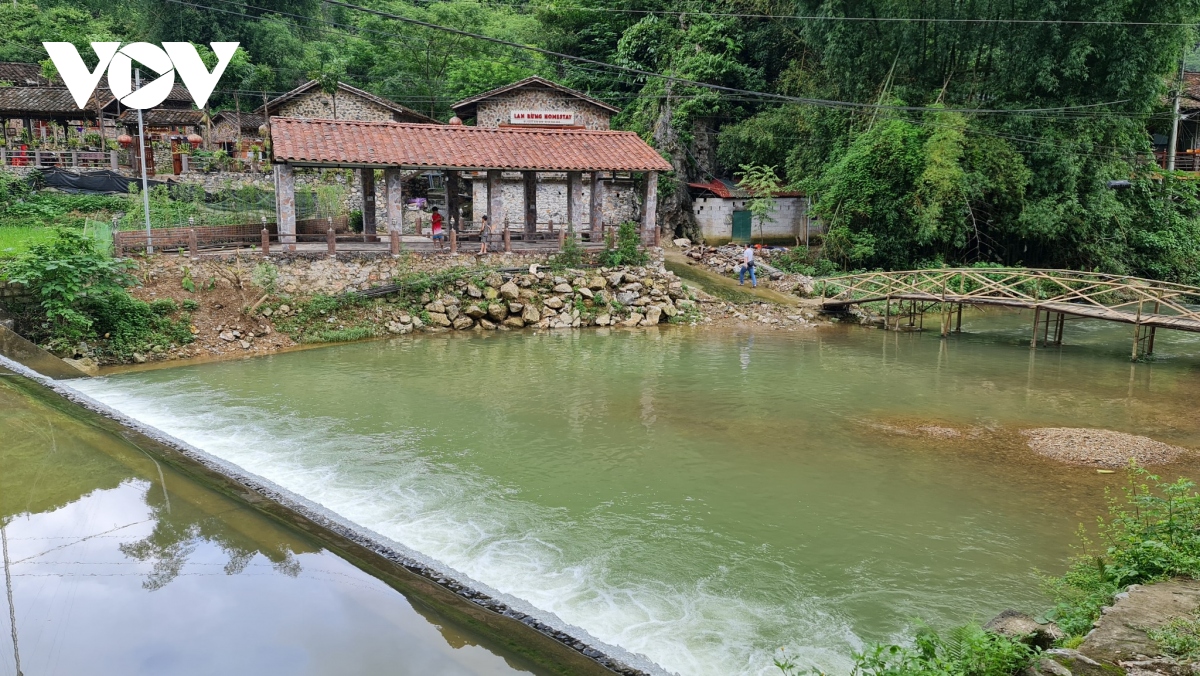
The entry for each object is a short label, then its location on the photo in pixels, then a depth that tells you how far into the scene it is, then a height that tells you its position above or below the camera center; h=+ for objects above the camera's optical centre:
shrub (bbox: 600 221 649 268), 23.97 -1.43
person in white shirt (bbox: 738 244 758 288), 25.98 -2.03
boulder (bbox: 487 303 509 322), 21.91 -3.00
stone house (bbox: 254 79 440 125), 30.89 +3.62
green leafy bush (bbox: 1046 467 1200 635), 6.32 -2.94
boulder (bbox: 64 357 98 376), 16.23 -3.45
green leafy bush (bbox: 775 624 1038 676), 5.17 -2.95
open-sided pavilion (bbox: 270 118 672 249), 21.22 +1.25
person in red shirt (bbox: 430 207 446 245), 23.03 -0.81
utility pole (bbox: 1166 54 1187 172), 29.09 +3.23
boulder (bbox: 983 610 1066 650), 5.76 -3.12
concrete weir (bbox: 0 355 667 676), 6.76 -3.72
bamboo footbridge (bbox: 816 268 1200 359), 18.39 -2.44
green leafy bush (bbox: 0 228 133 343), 16.64 -1.73
